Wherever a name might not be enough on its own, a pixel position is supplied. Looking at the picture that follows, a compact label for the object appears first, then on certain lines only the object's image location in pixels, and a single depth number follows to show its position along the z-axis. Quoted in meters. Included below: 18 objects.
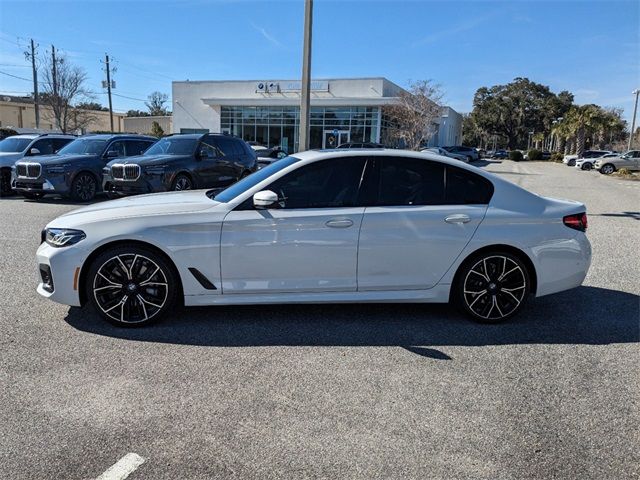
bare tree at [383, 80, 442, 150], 42.28
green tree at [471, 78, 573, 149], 93.81
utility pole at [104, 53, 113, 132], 52.03
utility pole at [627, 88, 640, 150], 56.28
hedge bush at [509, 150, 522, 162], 66.69
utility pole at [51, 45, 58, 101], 50.52
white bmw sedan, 4.54
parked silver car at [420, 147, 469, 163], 45.25
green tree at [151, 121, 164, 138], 65.21
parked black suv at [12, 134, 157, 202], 13.31
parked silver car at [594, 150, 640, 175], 40.28
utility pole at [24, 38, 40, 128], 48.09
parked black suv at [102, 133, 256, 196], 12.45
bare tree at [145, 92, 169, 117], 111.00
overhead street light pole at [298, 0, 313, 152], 13.87
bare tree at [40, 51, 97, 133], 50.91
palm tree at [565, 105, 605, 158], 64.94
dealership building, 44.16
